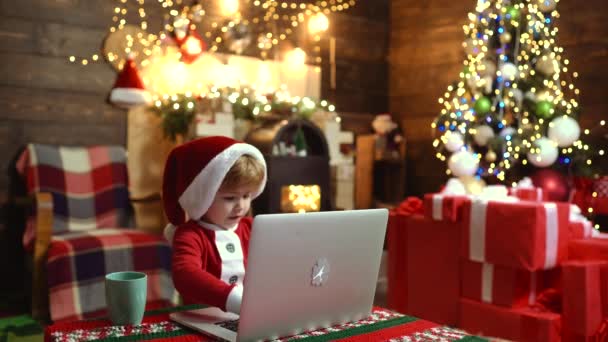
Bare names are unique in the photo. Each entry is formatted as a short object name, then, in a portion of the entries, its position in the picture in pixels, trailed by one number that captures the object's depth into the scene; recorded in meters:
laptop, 1.00
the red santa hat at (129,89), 3.43
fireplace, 3.65
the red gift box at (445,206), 2.67
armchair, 2.75
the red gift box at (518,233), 2.35
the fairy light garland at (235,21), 3.69
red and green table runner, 1.10
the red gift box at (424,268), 2.72
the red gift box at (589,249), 2.38
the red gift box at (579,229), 2.59
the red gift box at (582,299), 2.22
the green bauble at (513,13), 3.40
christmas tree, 3.28
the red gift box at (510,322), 2.31
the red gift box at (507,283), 2.46
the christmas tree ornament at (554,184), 3.24
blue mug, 1.15
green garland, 3.61
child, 1.34
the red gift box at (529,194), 2.82
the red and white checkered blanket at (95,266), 2.73
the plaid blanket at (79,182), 3.19
